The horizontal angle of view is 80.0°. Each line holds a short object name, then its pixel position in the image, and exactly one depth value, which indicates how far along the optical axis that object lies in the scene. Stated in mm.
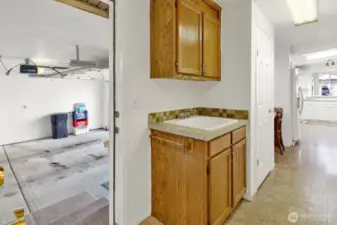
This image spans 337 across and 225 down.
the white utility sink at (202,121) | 2148
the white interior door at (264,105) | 2537
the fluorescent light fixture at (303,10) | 2229
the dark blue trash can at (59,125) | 7055
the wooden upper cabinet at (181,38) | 1772
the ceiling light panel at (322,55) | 5318
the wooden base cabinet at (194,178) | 1577
